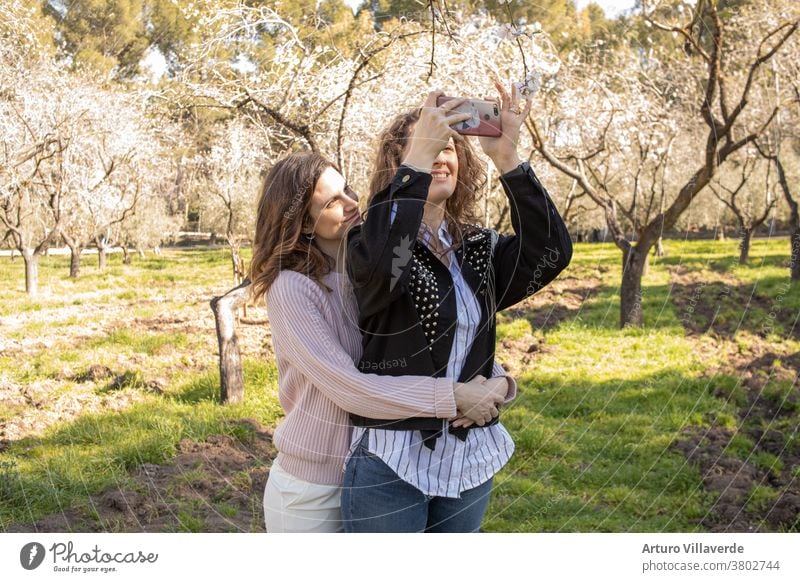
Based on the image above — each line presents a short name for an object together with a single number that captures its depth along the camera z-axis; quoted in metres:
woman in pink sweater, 1.32
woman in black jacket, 1.25
